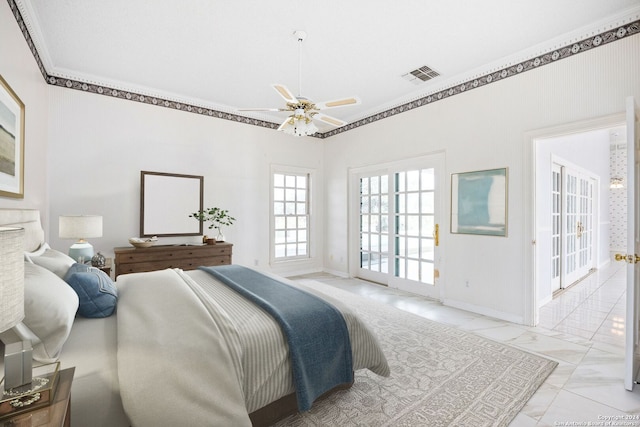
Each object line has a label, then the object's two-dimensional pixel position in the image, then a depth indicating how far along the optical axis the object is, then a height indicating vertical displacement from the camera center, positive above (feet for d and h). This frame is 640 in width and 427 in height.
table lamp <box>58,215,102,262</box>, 10.30 -0.52
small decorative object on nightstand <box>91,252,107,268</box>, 10.71 -1.65
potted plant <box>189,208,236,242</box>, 15.11 -0.06
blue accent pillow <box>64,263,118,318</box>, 5.70 -1.55
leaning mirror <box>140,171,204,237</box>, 13.89 +0.62
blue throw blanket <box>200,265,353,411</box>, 5.36 -2.38
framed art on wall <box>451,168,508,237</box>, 11.55 +0.63
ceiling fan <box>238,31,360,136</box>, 8.62 +3.26
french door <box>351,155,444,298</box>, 14.29 -0.38
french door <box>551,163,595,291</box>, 15.03 -0.41
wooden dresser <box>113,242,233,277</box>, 12.21 -1.84
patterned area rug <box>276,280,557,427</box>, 6.01 -4.00
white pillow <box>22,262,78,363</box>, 4.20 -1.48
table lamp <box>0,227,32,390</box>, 2.72 -0.82
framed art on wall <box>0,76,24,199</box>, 7.08 +1.87
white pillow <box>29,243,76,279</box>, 6.30 -1.07
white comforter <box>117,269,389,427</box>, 3.92 -2.17
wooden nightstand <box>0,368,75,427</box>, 2.87 -2.00
